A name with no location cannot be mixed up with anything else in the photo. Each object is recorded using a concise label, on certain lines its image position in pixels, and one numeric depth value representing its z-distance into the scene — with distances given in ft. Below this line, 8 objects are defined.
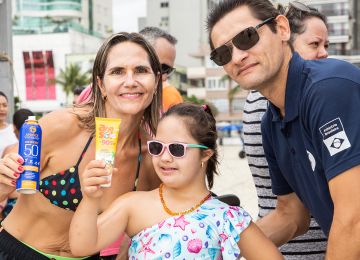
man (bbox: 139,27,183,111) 15.48
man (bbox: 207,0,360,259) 5.81
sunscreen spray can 7.11
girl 6.93
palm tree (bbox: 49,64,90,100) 168.01
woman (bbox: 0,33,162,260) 8.23
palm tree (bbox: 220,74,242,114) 181.98
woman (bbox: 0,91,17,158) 19.70
